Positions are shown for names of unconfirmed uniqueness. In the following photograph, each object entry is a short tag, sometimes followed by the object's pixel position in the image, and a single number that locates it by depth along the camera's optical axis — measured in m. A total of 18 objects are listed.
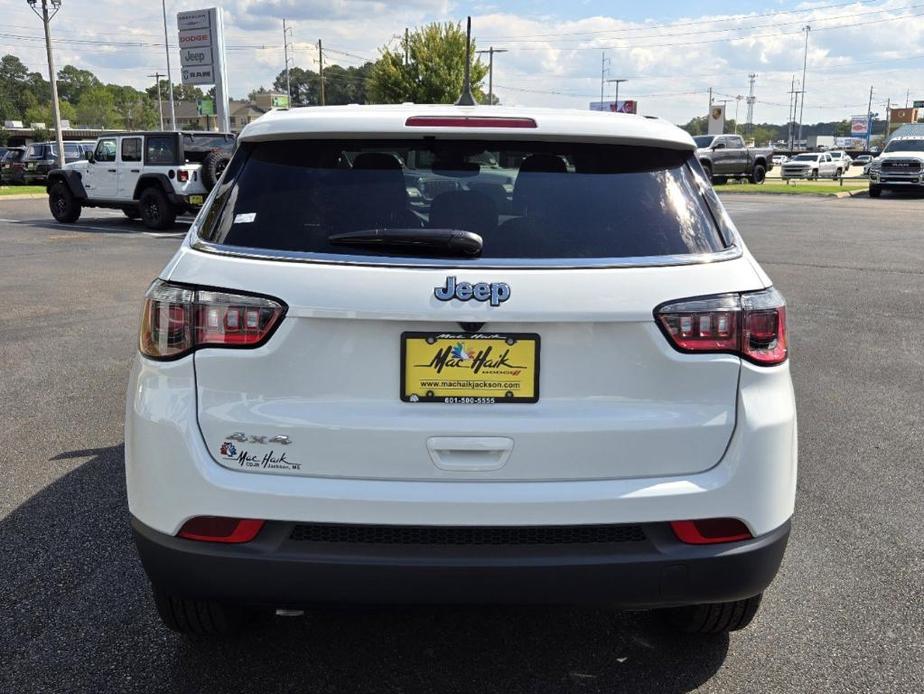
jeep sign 39.56
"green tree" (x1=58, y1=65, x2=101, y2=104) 145.88
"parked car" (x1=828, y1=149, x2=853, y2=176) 47.66
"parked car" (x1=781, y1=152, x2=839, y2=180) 43.91
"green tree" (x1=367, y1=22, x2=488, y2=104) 48.66
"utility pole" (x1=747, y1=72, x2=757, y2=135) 126.44
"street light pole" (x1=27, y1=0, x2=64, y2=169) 31.43
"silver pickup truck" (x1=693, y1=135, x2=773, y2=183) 33.34
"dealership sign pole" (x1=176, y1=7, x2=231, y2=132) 39.12
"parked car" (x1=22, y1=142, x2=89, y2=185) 33.84
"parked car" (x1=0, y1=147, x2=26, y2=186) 34.59
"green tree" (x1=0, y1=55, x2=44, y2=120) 124.31
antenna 3.64
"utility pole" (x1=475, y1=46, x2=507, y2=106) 63.52
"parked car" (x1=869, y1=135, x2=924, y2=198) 27.52
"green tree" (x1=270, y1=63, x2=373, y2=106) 131.12
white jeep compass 2.15
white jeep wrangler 16.12
